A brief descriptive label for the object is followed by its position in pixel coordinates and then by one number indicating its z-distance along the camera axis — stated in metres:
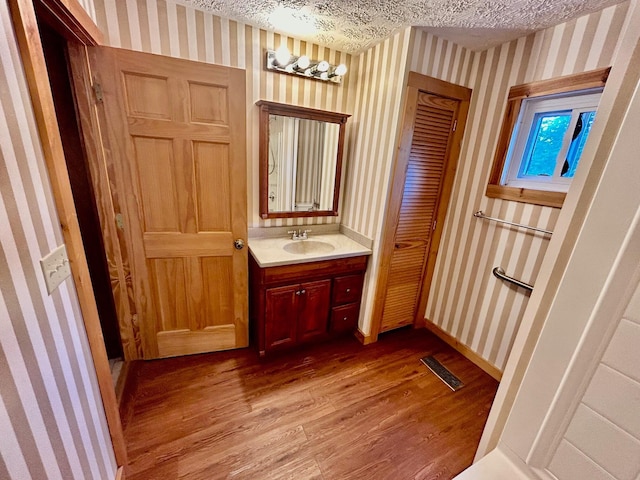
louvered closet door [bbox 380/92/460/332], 1.89
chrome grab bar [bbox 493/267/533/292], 1.71
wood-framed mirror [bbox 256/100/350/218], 1.98
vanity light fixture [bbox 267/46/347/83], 1.83
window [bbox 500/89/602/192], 1.52
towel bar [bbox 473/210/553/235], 1.61
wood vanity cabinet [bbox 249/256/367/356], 1.85
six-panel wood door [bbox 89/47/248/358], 1.46
